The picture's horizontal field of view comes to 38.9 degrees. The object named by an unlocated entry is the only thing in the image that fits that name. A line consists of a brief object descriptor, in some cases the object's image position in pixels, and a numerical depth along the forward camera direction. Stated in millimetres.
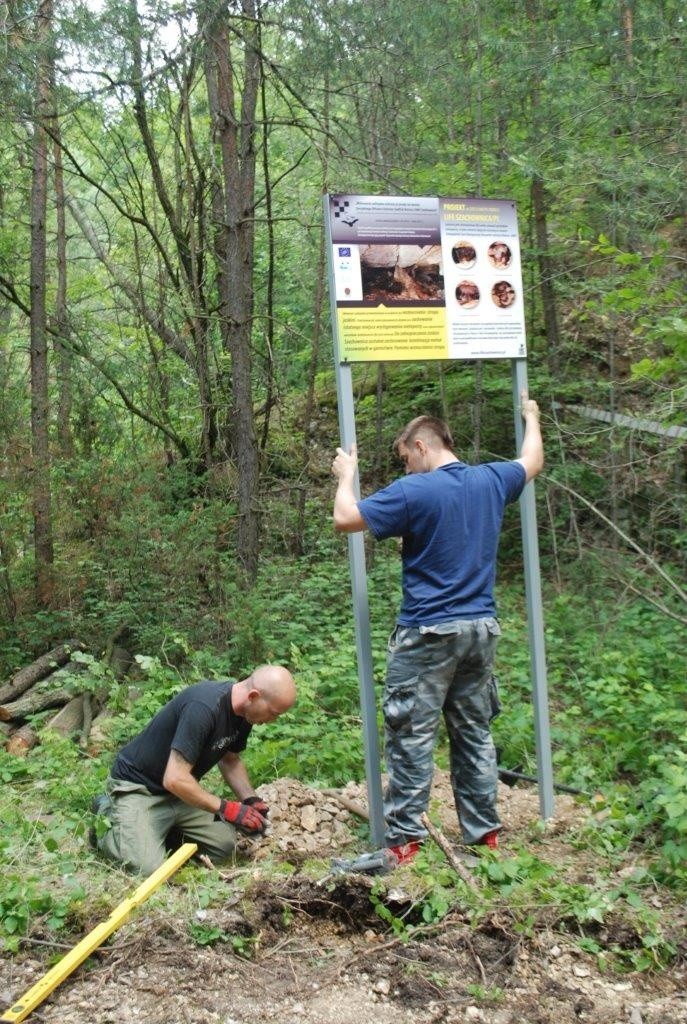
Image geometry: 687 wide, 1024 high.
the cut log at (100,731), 7087
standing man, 4176
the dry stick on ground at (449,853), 3971
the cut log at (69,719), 7648
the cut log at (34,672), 8531
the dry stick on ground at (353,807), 4992
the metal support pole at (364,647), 4559
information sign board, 4574
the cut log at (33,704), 8070
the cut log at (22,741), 7469
